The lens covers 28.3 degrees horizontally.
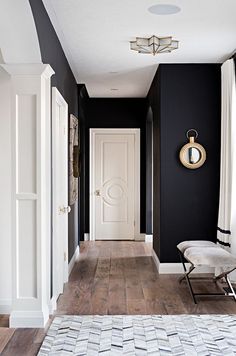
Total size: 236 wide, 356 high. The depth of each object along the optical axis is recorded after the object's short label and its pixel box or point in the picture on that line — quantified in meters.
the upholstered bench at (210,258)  4.38
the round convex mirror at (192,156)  5.64
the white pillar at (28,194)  3.65
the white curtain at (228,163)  5.12
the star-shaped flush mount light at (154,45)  4.56
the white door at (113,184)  8.65
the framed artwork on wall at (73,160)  5.76
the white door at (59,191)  4.23
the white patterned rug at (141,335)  3.25
